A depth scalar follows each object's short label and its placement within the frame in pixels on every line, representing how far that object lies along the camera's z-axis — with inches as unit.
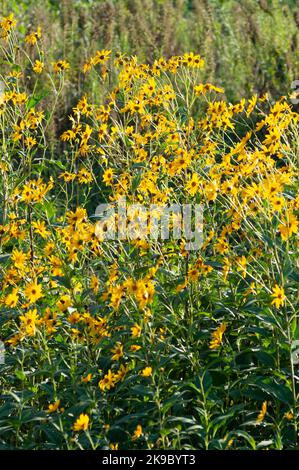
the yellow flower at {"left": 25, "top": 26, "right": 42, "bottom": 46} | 246.5
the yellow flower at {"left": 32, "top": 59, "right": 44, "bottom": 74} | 246.7
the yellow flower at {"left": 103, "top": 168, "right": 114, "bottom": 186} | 216.0
